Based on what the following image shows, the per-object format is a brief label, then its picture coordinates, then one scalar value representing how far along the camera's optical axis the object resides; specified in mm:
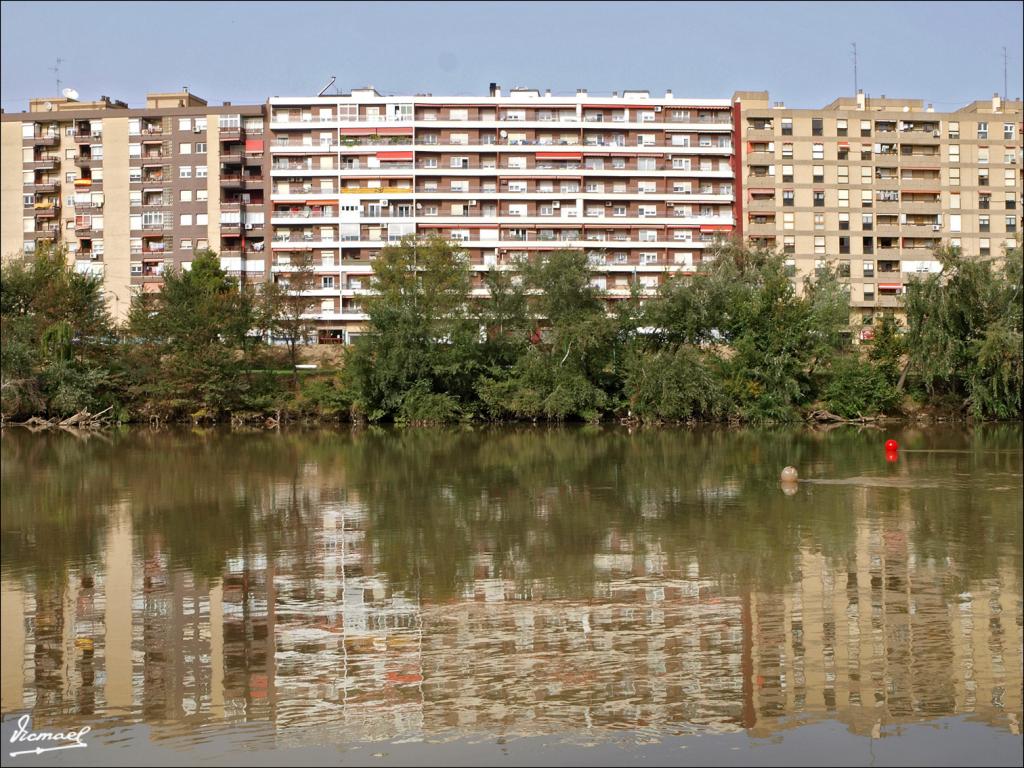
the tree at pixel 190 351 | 79500
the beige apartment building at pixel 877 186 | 117062
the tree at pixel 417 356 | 77688
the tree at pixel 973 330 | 71812
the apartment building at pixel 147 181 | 116312
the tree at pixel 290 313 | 85375
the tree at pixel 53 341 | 75375
